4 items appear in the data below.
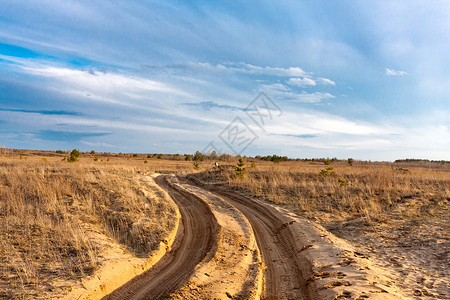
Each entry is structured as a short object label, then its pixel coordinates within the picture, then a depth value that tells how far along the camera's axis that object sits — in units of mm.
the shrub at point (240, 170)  21922
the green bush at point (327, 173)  22016
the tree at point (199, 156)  62756
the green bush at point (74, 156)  33975
